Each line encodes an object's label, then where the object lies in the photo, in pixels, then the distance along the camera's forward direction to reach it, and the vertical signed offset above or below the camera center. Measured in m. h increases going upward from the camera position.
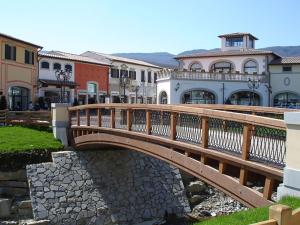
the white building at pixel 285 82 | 29.43 +2.14
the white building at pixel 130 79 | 33.97 +2.94
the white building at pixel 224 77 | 26.76 +2.45
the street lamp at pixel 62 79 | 25.67 +2.20
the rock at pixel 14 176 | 13.18 -3.20
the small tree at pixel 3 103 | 20.64 +0.01
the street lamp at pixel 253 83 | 27.64 +1.83
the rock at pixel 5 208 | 12.00 -4.22
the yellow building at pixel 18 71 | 22.94 +2.59
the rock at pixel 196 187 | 15.84 -4.44
